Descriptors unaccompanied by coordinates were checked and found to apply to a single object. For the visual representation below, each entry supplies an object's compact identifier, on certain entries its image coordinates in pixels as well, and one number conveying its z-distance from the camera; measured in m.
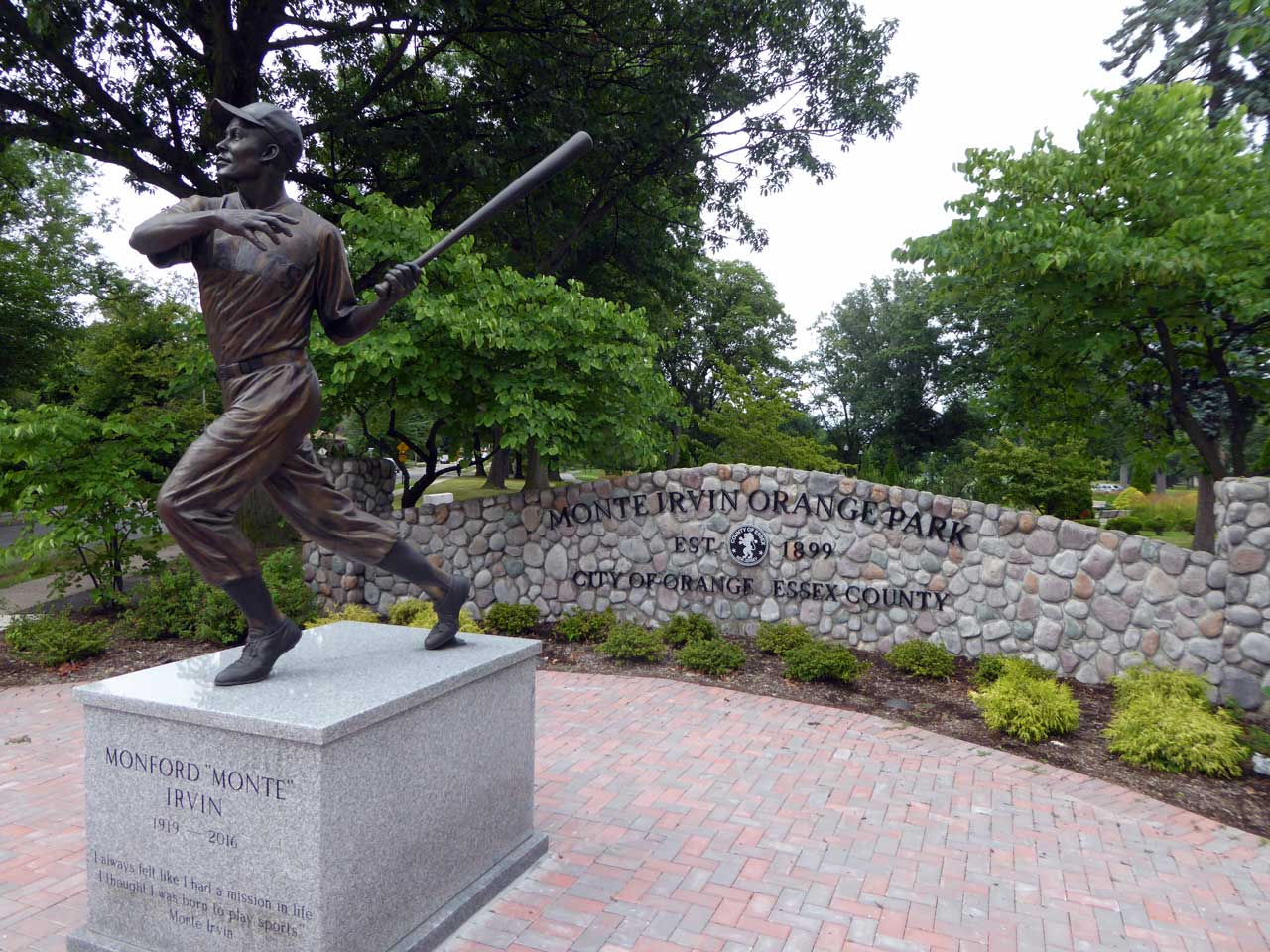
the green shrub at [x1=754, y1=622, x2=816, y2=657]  9.15
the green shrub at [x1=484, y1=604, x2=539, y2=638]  10.24
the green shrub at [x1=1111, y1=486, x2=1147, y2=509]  25.87
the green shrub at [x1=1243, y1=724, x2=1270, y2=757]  6.39
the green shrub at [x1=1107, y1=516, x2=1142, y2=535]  21.02
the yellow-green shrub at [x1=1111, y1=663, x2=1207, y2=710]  7.31
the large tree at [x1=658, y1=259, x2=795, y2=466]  31.58
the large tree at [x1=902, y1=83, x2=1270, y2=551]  7.96
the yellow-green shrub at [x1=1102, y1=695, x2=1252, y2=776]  6.18
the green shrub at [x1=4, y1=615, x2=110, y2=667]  9.00
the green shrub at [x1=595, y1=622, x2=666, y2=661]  9.06
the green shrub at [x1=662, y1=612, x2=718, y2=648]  9.57
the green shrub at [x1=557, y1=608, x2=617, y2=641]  10.03
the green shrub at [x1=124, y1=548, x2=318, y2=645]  9.73
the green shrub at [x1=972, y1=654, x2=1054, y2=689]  8.16
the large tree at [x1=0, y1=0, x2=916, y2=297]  11.44
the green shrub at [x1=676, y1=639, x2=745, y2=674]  8.67
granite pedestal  3.29
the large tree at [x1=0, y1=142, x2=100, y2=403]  20.14
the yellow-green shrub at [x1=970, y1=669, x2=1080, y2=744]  6.88
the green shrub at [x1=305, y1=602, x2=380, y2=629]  10.09
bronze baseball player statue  3.76
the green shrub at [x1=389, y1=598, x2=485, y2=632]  10.26
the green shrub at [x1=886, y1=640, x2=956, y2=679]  8.49
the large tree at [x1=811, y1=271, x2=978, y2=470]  31.39
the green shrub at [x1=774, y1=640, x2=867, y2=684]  8.25
